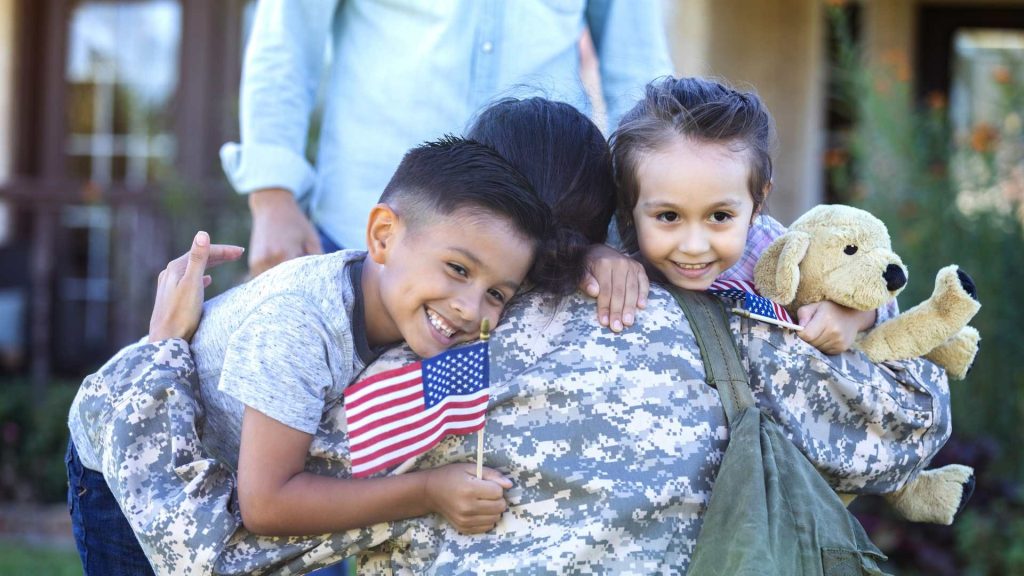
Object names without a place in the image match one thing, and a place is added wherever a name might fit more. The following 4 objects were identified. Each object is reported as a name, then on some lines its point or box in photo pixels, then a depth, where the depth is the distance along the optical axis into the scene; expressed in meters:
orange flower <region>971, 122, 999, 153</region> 10.29
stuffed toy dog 4.44
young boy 3.98
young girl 4.51
